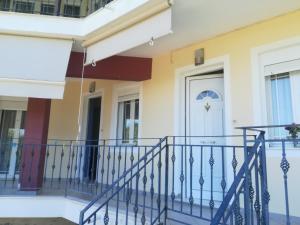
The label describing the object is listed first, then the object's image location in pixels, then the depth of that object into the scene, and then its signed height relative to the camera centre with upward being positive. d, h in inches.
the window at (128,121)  350.6 +42.8
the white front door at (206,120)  262.4 +35.6
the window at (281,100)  215.5 +45.8
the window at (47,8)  439.0 +220.8
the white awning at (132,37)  198.2 +92.5
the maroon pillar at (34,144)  278.0 +7.6
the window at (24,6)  434.0 +219.3
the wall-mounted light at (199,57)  272.4 +95.0
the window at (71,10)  445.0 +221.9
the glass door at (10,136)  401.4 +22.2
